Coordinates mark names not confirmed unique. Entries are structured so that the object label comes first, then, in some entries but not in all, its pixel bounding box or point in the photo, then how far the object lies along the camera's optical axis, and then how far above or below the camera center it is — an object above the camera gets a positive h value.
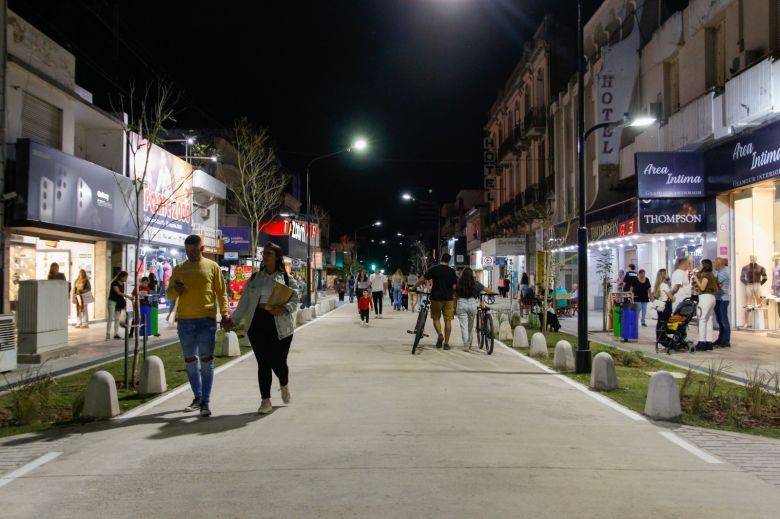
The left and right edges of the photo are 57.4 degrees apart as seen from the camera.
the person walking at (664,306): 14.88 -0.41
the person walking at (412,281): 33.81 +0.16
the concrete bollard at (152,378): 9.18 -1.22
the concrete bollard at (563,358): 11.60 -1.18
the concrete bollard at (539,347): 13.48 -1.16
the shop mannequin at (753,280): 17.64 +0.17
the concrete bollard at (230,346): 13.77 -1.20
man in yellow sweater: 7.75 -0.32
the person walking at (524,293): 26.54 -0.28
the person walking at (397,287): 33.59 -0.12
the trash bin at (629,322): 16.55 -0.83
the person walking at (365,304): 22.46 -0.61
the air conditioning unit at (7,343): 11.62 -0.99
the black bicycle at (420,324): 14.00 -0.78
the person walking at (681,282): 15.10 +0.10
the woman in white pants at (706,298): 14.41 -0.24
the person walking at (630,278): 18.11 +0.21
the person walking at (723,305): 14.97 -0.39
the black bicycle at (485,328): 13.98 -0.87
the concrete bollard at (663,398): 7.71 -1.22
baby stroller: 14.16 -0.83
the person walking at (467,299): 14.62 -0.28
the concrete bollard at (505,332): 17.45 -1.14
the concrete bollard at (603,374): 9.61 -1.20
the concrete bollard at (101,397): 7.72 -1.25
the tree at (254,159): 24.71 +4.95
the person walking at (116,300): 16.70 -0.40
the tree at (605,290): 18.91 -0.10
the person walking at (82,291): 20.00 -0.22
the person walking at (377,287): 26.67 -0.08
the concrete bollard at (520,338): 15.38 -1.13
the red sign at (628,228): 21.77 +1.84
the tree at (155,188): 23.83 +3.49
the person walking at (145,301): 16.28 -0.44
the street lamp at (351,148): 29.88 +5.84
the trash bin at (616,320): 17.06 -0.81
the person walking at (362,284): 23.80 +0.02
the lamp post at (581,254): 11.38 +0.54
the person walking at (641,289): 17.86 -0.07
